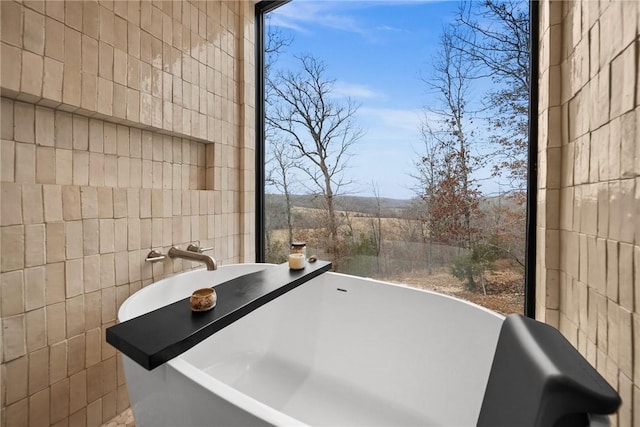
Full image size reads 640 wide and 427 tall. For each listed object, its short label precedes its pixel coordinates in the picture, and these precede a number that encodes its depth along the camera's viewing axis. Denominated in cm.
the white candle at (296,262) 166
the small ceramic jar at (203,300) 108
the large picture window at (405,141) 150
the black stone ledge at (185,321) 81
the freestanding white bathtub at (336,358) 86
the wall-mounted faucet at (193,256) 150
